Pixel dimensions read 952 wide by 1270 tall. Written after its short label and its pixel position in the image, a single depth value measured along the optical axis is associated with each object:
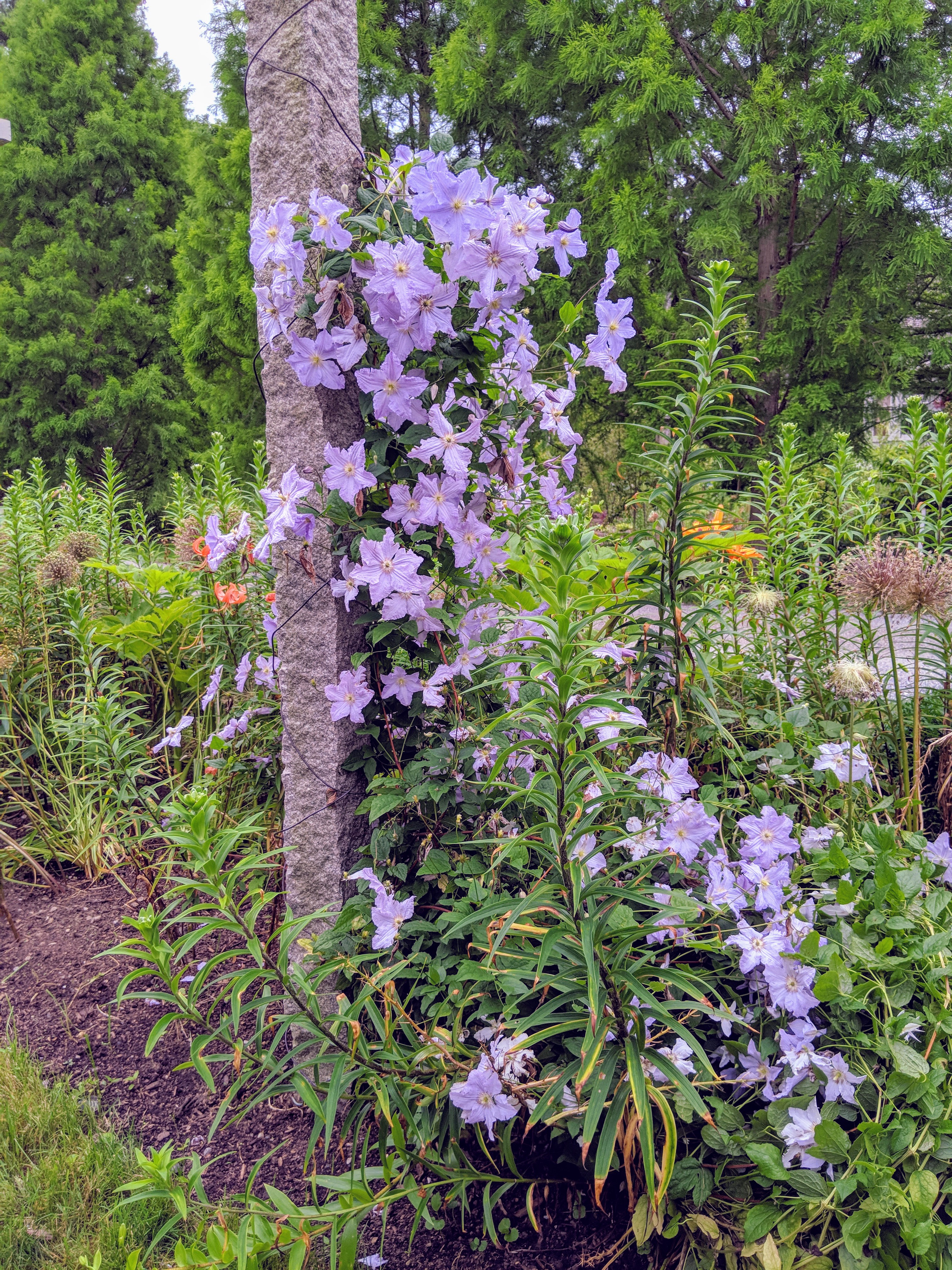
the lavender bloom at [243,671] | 2.28
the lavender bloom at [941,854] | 1.68
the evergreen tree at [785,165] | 6.64
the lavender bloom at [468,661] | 1.78
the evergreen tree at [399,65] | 8.52
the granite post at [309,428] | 1.84
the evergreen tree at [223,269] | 8.15
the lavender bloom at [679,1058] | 1.38
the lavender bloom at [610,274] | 1.82
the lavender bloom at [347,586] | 1.75
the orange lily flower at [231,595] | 2.74
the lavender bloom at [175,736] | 2.44
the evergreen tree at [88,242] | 12.09
